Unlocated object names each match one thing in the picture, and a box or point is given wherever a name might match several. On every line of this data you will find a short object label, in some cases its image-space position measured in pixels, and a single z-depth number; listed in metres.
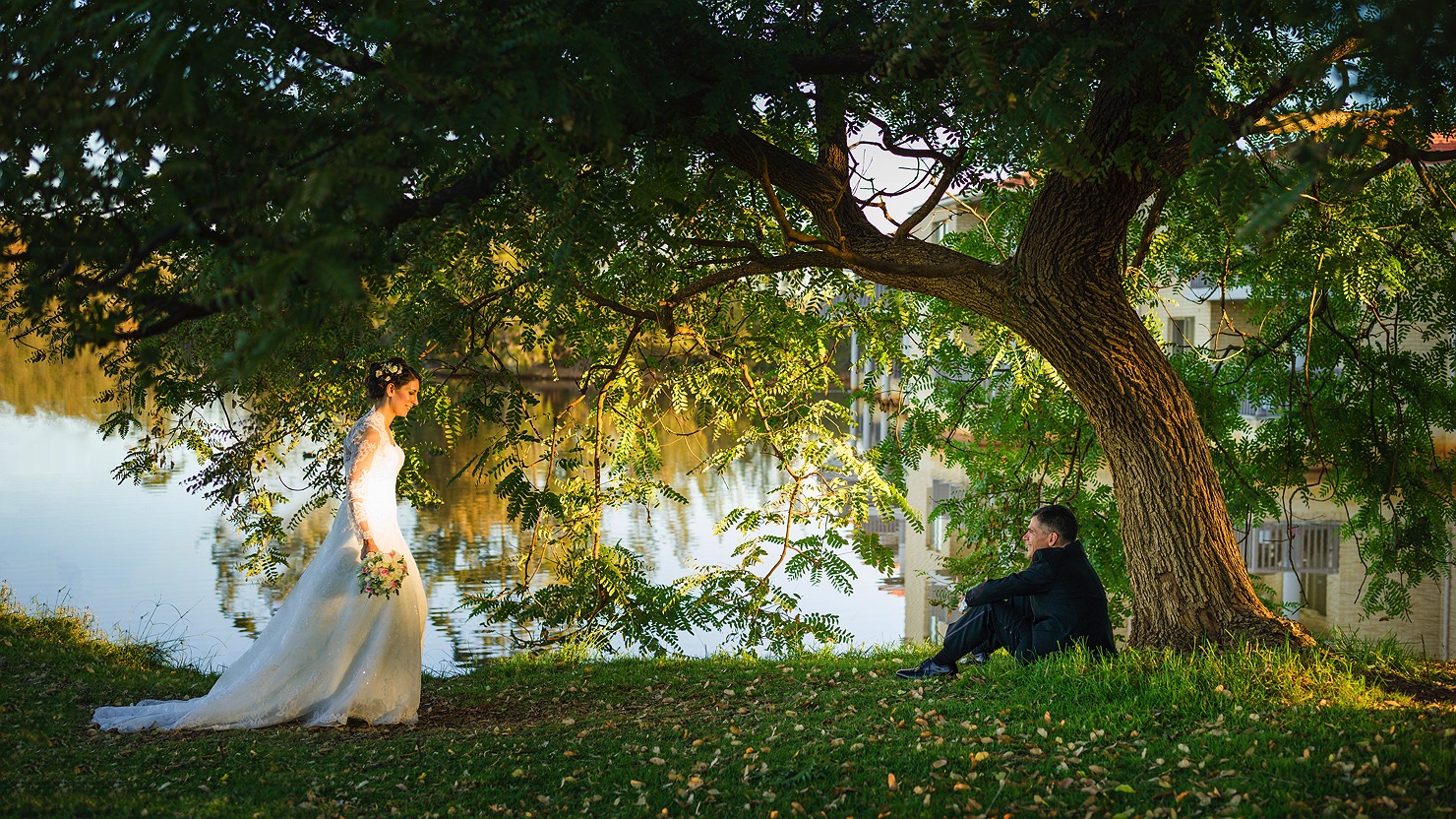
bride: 7.10
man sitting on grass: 7.39
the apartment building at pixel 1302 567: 19.75
